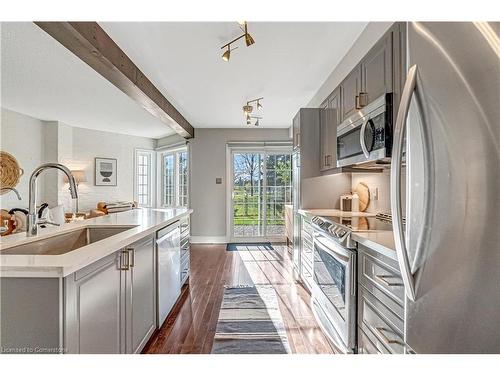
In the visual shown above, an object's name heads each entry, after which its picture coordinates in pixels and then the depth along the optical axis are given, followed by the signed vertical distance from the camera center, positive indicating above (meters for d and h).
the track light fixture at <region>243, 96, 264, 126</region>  4.37 +1.24
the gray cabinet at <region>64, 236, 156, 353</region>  1.26 -0.60
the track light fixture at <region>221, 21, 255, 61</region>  2.20 +1.11
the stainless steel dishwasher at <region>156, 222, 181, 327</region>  2.46 -0.72
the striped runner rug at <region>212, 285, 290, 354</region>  2.22 -1.17
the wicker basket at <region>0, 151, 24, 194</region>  4.74 +0.29
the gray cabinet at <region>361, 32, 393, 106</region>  1.82 +0.78
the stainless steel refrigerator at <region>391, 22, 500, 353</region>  0.85 +0.01
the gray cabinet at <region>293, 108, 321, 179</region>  3.64 +0.56
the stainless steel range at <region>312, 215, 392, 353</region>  1.83 -0.61
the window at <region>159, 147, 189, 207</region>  7.12 +0.29
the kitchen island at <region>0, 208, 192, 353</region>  1.16 -0.46
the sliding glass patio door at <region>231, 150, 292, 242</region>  6.50 -0.09
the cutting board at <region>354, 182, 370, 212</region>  3.26 -0.08
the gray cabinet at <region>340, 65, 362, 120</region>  2.32 +0.81
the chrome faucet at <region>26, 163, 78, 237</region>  1.72 -0.05
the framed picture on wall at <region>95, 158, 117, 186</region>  6.81 +0.39
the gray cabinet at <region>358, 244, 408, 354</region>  1.30 -0.57
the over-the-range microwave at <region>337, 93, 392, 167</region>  1.79 +0.37
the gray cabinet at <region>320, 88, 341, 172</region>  2.94 +0.65
